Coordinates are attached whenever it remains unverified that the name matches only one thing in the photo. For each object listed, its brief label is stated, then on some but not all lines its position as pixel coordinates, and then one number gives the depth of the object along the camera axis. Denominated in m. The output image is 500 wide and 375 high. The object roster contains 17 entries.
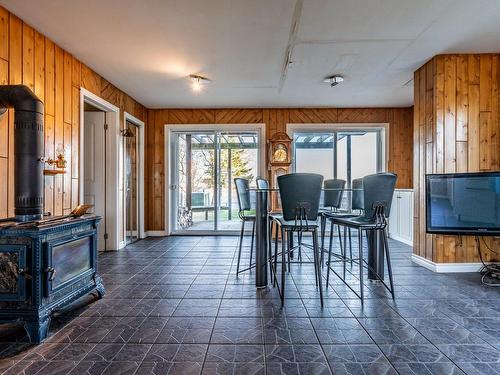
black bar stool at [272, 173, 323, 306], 2.42
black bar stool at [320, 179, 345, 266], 3.84
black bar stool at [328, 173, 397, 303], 2.51
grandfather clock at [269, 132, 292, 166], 5.39
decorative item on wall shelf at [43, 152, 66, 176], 2.85
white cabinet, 4.86
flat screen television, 3.03
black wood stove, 1.90
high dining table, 2.82
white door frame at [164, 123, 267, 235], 5.68
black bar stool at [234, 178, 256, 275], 3.37
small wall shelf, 2.85
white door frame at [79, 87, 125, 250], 4.42
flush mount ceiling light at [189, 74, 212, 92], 4.02
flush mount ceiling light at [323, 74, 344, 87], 4.02
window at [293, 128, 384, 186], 5.83
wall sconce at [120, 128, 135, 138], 4.73
